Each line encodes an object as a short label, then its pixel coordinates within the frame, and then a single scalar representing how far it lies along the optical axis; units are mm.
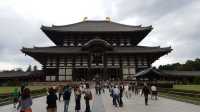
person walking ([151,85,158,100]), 15163
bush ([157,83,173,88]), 22682
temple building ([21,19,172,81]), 31512
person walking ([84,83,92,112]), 8945
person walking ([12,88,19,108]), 11800
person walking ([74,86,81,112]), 9014
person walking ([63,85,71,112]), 9307
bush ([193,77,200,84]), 31253
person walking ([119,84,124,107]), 11811
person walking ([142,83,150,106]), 12263
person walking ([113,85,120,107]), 11719
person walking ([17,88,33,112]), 6537
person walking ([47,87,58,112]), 7038
